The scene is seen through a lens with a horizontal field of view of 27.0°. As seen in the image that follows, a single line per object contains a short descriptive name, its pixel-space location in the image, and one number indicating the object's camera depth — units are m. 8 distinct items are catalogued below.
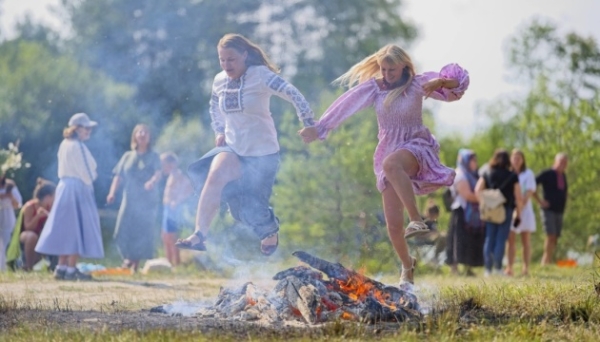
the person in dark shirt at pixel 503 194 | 17.19
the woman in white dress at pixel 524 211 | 17.97
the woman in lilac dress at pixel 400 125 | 9.89
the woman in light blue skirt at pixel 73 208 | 14.52
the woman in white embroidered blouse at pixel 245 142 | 9.98
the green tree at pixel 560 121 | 25.19
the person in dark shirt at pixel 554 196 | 19.59
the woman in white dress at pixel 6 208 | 16.66
